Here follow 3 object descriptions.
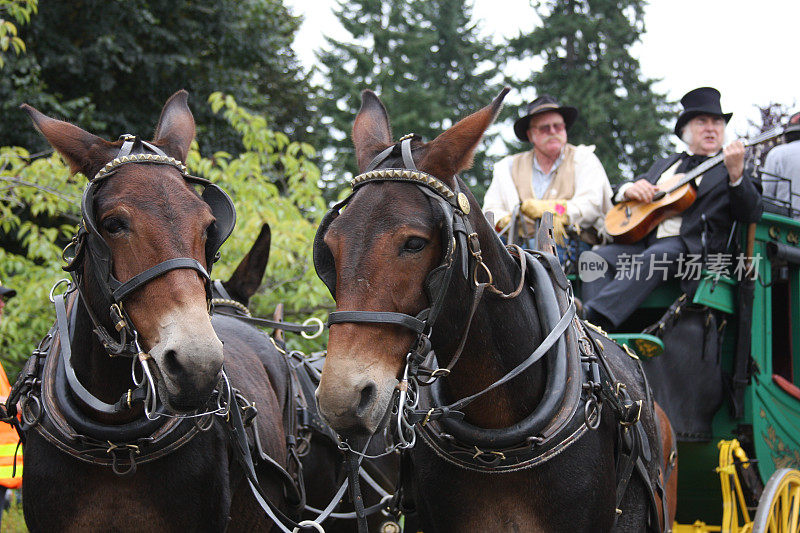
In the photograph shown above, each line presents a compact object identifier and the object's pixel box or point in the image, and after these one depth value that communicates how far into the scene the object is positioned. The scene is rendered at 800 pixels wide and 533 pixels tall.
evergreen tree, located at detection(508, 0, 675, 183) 22.17
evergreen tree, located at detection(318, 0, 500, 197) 23.48
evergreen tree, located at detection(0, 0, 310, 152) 11.13
